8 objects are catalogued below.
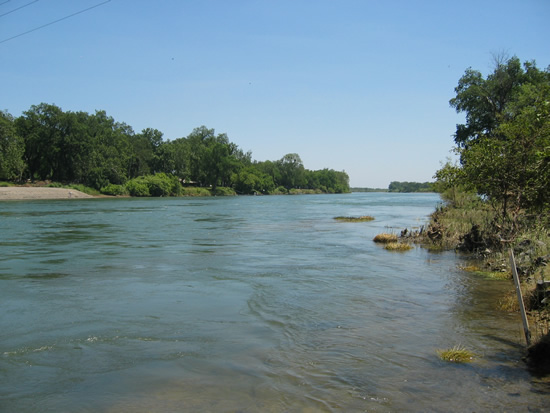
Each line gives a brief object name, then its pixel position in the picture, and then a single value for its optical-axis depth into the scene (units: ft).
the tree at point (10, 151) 256.32
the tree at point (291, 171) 607.78
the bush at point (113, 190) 313.73
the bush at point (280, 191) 541.91
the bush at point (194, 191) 382.01
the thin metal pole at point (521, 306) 24.56
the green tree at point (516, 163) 36.88
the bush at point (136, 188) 326.44
